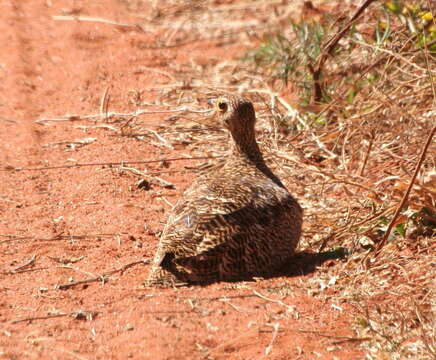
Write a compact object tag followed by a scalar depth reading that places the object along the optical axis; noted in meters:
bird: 11.44
